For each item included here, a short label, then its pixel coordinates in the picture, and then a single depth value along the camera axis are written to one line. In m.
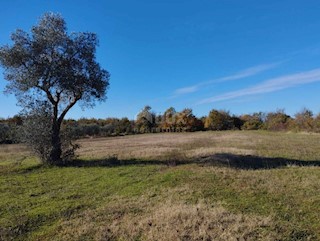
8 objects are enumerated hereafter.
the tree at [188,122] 74.30
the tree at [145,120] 73.22
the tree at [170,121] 75.82
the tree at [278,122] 65.05
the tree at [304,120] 56.31
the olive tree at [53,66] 15.56
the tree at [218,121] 74.48
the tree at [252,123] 73.97
